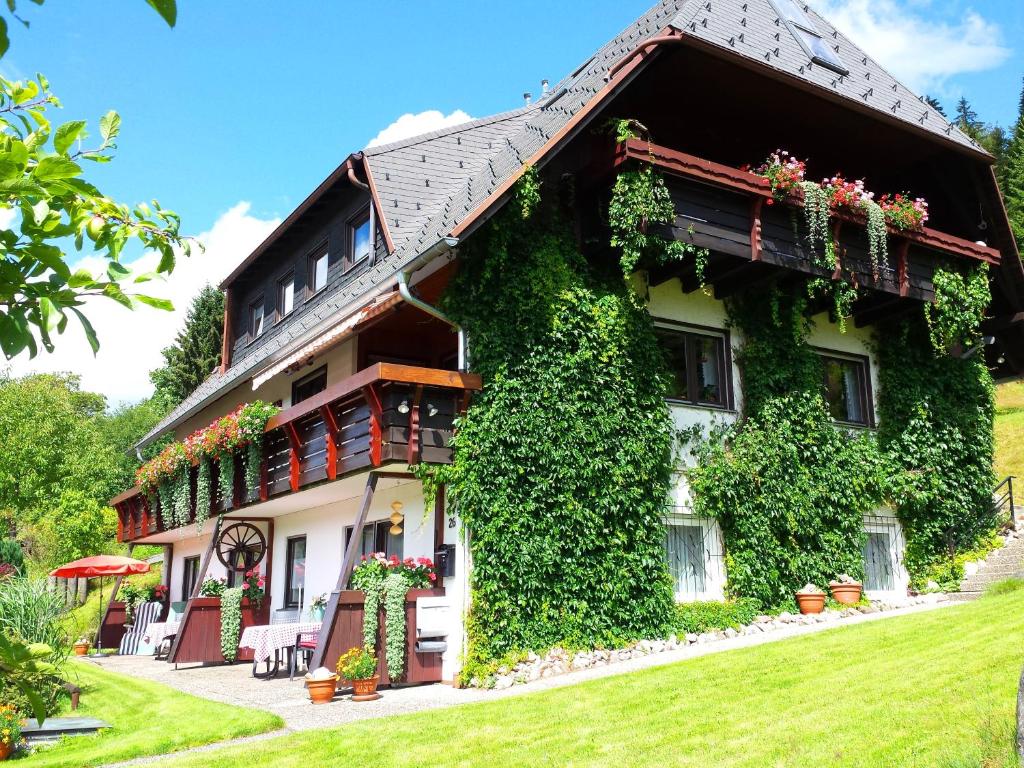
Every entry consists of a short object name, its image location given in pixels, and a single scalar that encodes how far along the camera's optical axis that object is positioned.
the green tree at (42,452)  42.62
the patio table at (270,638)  14.20
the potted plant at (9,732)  9.52
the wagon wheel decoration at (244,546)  20.56
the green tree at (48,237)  2.40
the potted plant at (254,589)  18.70
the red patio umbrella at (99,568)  23.89
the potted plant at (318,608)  16.20
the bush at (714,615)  13.93
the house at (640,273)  13.35
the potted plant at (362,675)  11.72
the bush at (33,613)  12.80
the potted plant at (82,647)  23.59
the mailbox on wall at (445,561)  13.17
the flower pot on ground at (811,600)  14.89
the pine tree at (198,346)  40.69
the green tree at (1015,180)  45.09
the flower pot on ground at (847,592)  15.29
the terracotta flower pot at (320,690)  11.65
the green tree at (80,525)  37.62
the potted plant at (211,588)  18.19
